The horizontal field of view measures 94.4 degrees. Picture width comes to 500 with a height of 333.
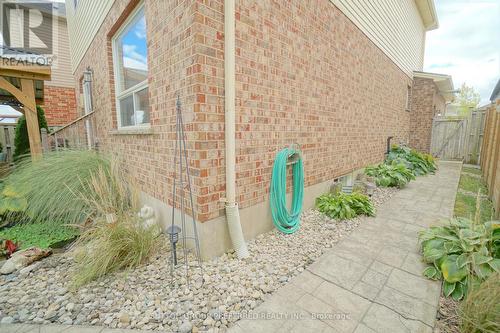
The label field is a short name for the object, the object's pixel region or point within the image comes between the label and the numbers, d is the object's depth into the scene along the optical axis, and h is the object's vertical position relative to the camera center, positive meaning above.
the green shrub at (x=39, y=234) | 2.73 -1.23
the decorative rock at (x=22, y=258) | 2.19 -1.21
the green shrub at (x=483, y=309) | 1.36 -1.03
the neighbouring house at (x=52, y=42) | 8.36 +3.58
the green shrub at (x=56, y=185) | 2.90 -0.63
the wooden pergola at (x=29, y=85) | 3.76 +0.88
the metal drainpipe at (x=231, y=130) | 2.18 +0.07
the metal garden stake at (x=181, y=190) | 2.09 -0.54
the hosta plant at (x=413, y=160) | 6.69 -0.66
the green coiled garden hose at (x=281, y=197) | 2.89 -0.75
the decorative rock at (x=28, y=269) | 2.15 -1.25
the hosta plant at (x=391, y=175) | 5.04 -0.84
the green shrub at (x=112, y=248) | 1.96 -1.00
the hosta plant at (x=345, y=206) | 3.39 -1.04
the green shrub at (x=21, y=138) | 6.19 -0.03
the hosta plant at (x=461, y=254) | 1.78 -0.98
